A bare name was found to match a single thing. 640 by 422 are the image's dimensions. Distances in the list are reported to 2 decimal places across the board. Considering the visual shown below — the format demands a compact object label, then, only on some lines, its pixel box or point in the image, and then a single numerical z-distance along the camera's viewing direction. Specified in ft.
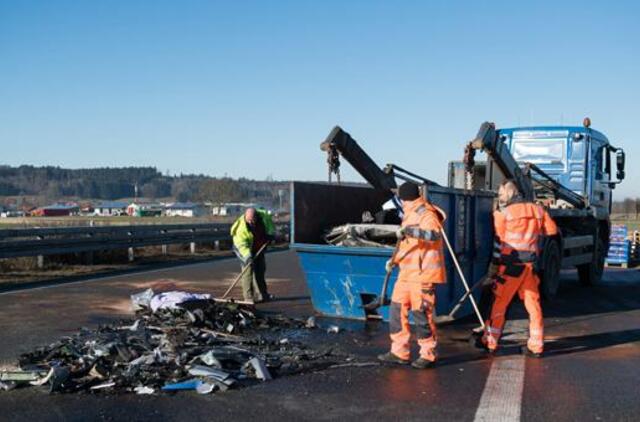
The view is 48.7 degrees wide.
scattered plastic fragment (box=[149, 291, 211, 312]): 27.89
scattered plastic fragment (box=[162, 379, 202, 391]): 17.88
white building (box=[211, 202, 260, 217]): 255.97
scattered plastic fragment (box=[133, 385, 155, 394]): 17.57
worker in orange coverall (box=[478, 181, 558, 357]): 22.59
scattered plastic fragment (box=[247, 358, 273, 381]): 19.02
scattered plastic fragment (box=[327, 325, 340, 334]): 26.00
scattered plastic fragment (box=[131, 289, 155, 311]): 29.76
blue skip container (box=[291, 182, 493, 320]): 27.04
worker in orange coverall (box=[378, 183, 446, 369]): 20.59
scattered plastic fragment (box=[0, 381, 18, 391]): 17.89
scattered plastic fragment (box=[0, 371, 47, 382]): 18.38
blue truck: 27.71
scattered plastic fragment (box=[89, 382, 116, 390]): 17.84
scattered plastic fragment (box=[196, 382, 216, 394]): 17.75
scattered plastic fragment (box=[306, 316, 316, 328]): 26.99
